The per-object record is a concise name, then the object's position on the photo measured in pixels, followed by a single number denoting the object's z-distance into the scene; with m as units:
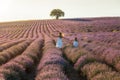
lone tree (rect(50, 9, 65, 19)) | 114.62
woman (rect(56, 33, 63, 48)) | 21.38
